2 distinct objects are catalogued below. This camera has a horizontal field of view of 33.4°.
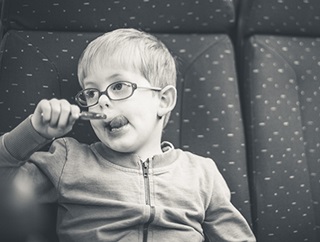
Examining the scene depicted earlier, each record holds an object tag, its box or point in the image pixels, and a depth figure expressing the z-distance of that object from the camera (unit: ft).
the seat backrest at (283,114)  4.85
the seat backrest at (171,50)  4.78
